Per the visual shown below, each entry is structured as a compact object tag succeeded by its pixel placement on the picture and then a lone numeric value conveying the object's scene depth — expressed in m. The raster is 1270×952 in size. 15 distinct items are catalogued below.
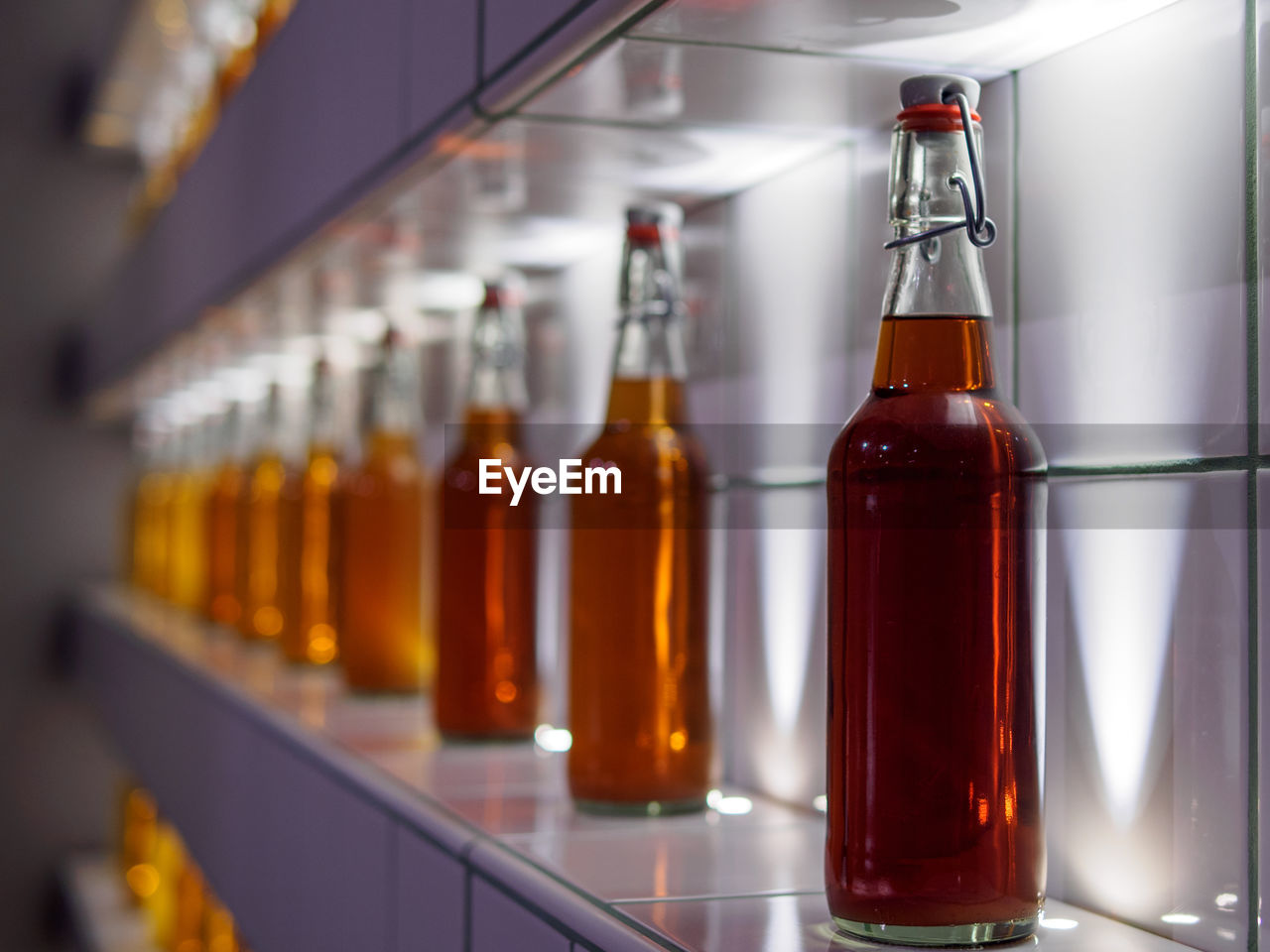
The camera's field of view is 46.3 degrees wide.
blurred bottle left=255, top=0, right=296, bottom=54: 1.24
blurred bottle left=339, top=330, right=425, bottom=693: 1.09
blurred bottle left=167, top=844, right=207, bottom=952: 1.73
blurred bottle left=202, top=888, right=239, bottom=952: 1.49
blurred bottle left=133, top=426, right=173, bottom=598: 2.28
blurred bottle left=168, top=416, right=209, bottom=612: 1.96
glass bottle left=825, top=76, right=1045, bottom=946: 0.43
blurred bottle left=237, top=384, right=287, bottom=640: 1.49
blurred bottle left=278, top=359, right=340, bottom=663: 1.28
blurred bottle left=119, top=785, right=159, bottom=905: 2.37
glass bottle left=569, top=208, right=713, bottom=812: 0.67
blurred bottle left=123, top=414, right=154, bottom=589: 2.55
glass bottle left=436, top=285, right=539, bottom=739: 0.88
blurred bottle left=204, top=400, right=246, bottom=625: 1.69
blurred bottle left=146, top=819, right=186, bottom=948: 1.97
